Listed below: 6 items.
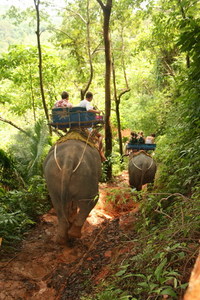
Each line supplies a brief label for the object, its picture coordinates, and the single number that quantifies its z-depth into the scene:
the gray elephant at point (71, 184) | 5.18
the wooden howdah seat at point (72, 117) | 6.22
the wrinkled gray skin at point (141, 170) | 9.03
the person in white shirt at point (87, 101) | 7.16
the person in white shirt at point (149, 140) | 11.45
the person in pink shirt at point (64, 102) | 7.23
